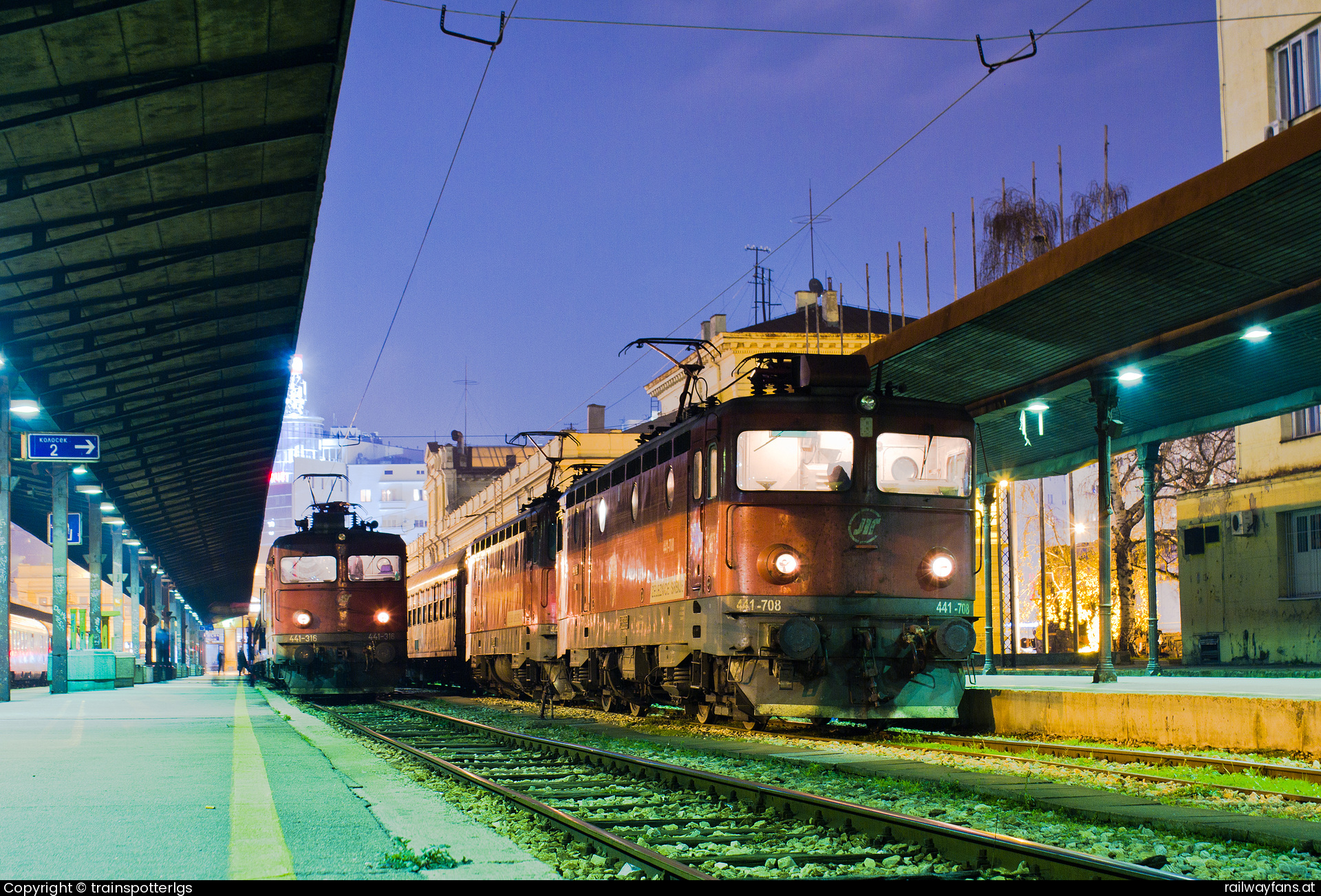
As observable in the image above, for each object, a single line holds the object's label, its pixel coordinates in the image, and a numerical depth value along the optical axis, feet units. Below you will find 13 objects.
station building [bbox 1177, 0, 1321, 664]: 93.66
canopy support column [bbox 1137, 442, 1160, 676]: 76.18
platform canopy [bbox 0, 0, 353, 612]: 43.78
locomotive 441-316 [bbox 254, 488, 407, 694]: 86.63
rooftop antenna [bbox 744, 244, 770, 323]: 200.75
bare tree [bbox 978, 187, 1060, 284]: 124.57
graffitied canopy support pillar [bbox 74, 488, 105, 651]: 118.52
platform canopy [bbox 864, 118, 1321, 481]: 41.65
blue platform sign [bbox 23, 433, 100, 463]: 76.84
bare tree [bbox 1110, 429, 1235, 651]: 132.57
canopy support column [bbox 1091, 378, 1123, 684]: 59.21
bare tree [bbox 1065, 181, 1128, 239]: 120.88
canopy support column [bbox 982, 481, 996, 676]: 68.18
